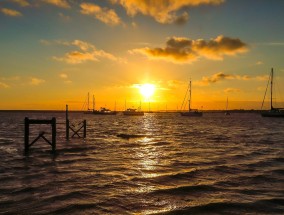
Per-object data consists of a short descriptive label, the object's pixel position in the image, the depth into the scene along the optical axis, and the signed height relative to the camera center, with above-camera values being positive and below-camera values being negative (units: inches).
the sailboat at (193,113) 7214.6 -48.8
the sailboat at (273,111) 5313.0 -0.2
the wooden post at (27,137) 1144.9 -99.9
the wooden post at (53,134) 1183.1 -91.5
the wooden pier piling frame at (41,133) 1143.6 -72.6
